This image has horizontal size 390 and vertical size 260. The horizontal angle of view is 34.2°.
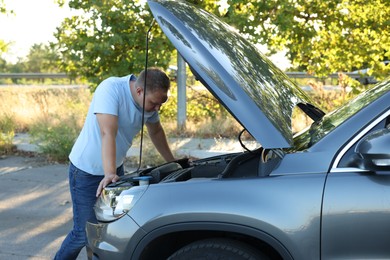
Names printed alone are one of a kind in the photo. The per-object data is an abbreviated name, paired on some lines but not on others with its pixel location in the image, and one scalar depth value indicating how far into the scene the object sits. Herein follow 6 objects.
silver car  2.85
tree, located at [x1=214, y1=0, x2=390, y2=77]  9.09
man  4.16
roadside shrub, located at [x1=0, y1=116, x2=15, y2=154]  10.55
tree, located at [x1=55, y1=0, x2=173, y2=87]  9.11
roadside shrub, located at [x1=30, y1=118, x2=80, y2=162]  9.85
